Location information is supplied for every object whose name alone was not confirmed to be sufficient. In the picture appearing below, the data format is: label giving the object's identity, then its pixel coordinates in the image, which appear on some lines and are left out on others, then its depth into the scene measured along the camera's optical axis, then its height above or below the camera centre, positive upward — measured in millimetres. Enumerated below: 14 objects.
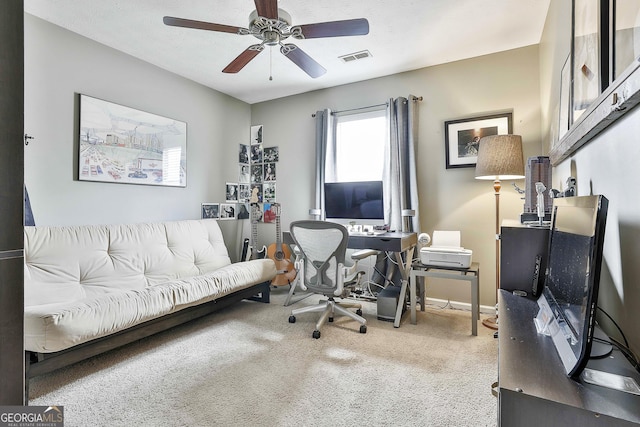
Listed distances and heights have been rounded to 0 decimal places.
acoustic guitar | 3715 -545
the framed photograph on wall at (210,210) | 3730 +44
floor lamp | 2451 +455
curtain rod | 3234 +1214
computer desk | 2643 -270
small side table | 2461 -507
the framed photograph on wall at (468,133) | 2902 +786
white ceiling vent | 2928 +1517
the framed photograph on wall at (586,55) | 1039 +626
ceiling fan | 1805 +1158
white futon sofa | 1693 -540
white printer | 2592 -319
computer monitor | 3219 +152
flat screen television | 704 -177
